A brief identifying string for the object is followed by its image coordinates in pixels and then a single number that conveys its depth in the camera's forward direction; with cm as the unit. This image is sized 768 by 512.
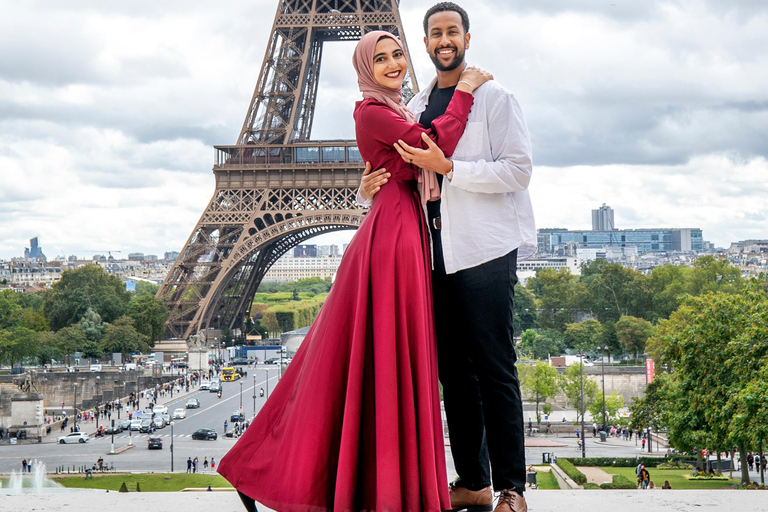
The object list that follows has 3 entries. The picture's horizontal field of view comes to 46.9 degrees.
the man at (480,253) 431
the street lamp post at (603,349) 5384
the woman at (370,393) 404
